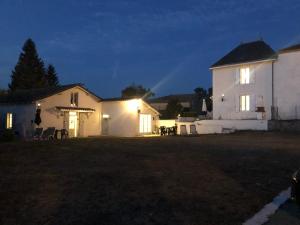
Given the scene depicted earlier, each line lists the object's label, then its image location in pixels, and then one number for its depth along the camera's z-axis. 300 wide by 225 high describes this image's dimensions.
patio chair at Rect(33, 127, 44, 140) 17.90
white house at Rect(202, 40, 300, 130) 18.96
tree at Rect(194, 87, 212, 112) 44.56
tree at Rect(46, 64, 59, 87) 46.98
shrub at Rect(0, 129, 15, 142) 17.04
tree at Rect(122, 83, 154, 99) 45.79
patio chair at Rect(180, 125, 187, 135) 21.41
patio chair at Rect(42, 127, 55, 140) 17.70
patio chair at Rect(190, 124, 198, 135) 20.73
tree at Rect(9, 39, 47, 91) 41.09
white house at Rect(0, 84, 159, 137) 19.99
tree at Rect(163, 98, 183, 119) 34.59
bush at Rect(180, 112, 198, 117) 28.32
